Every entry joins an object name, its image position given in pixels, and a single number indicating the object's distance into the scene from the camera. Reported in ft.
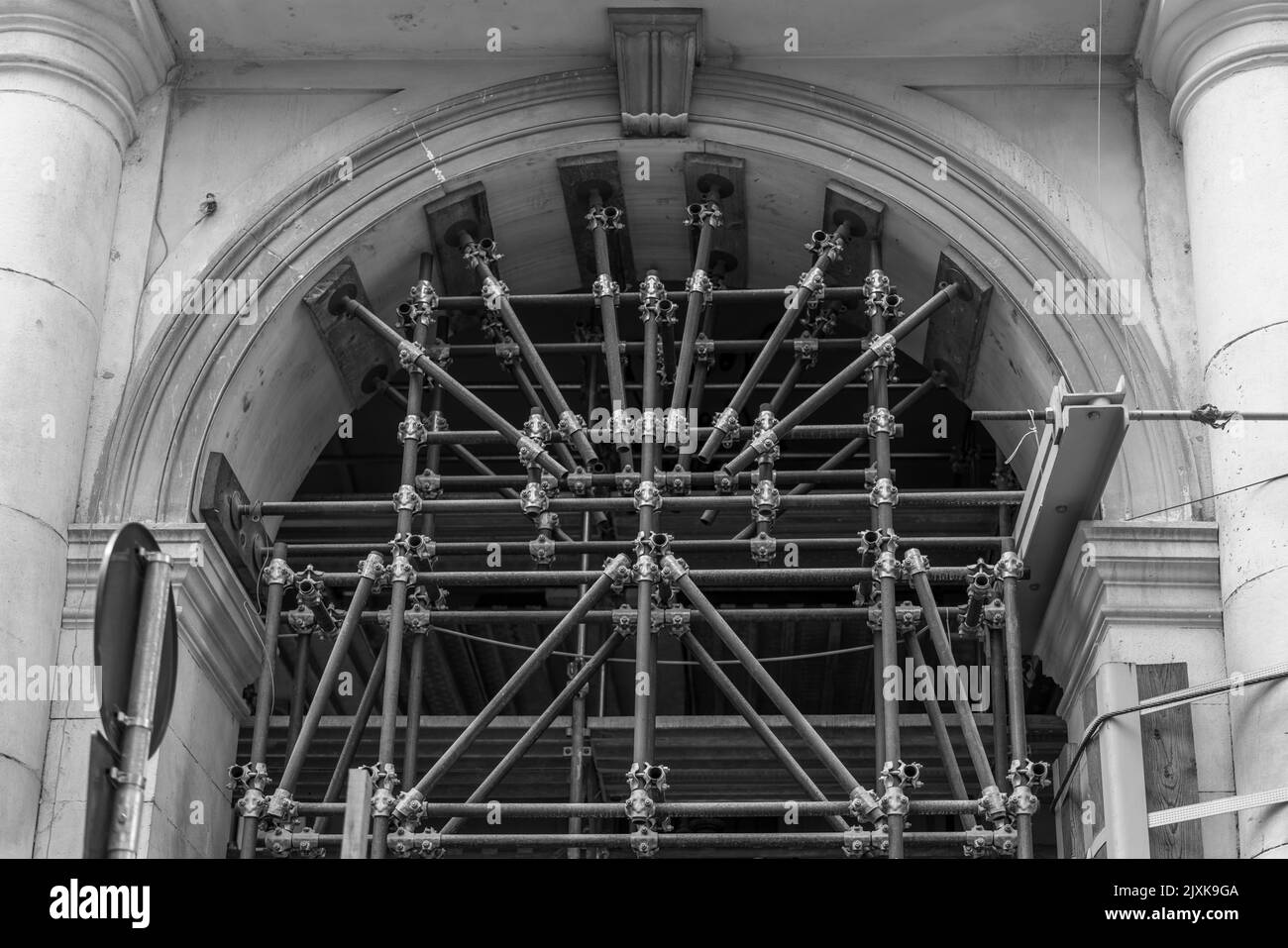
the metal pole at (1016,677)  38.88
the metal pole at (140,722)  23.94
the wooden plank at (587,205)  46.80
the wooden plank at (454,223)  46.60
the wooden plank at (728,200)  46.47
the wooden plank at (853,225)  45.85
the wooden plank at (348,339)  45.73
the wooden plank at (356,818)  30.73
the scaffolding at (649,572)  39.24
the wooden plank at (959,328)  44.70
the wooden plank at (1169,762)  36.91
